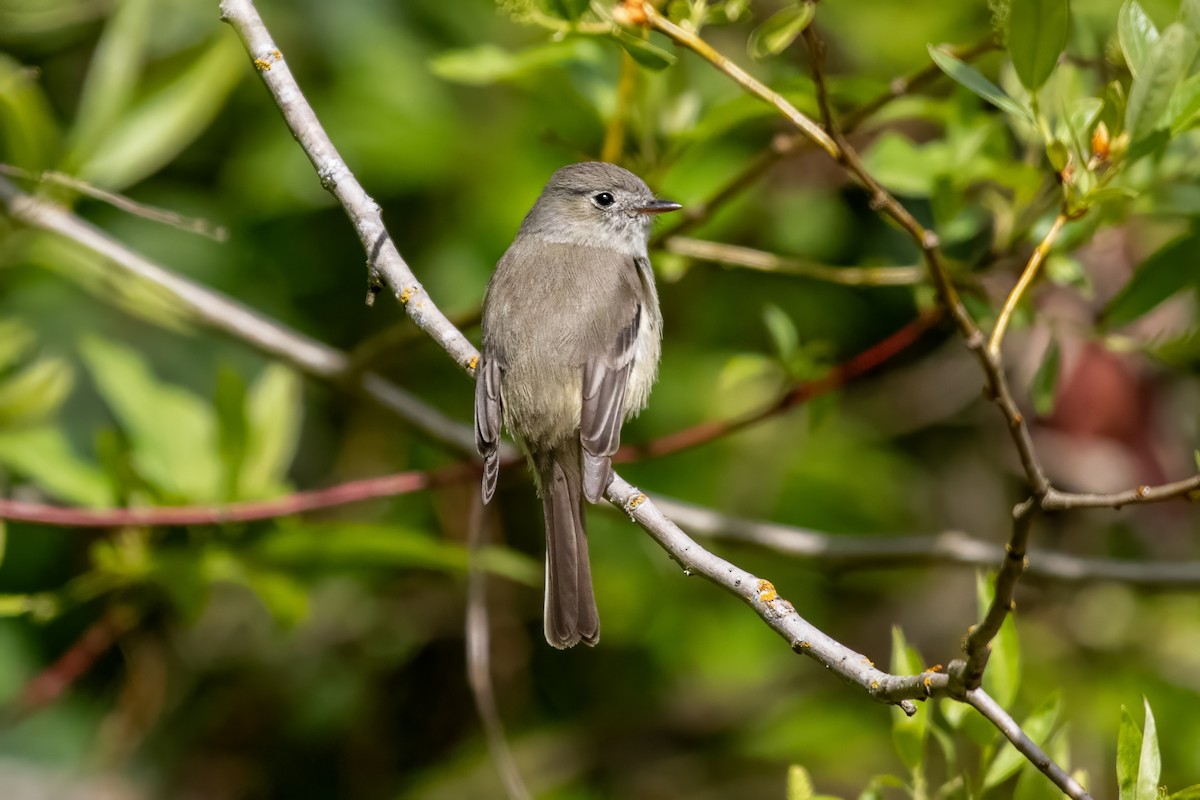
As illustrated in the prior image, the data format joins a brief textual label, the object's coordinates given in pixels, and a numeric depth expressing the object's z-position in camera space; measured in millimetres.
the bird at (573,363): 6621
